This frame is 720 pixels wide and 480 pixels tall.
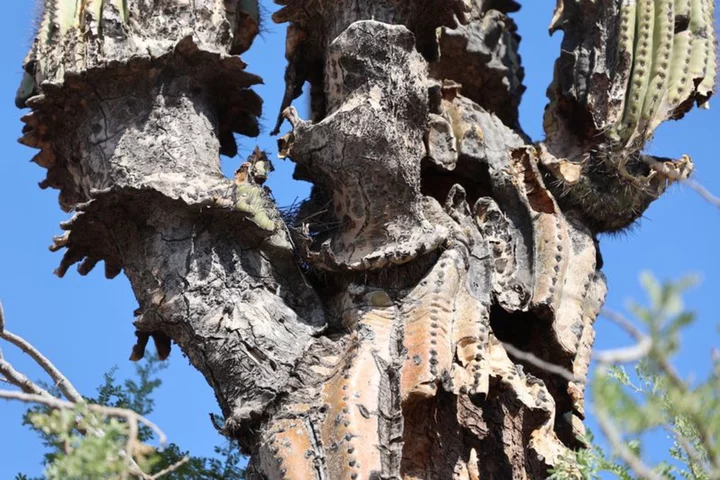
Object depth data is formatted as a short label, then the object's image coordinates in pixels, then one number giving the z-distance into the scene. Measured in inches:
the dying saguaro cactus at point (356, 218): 219.3
